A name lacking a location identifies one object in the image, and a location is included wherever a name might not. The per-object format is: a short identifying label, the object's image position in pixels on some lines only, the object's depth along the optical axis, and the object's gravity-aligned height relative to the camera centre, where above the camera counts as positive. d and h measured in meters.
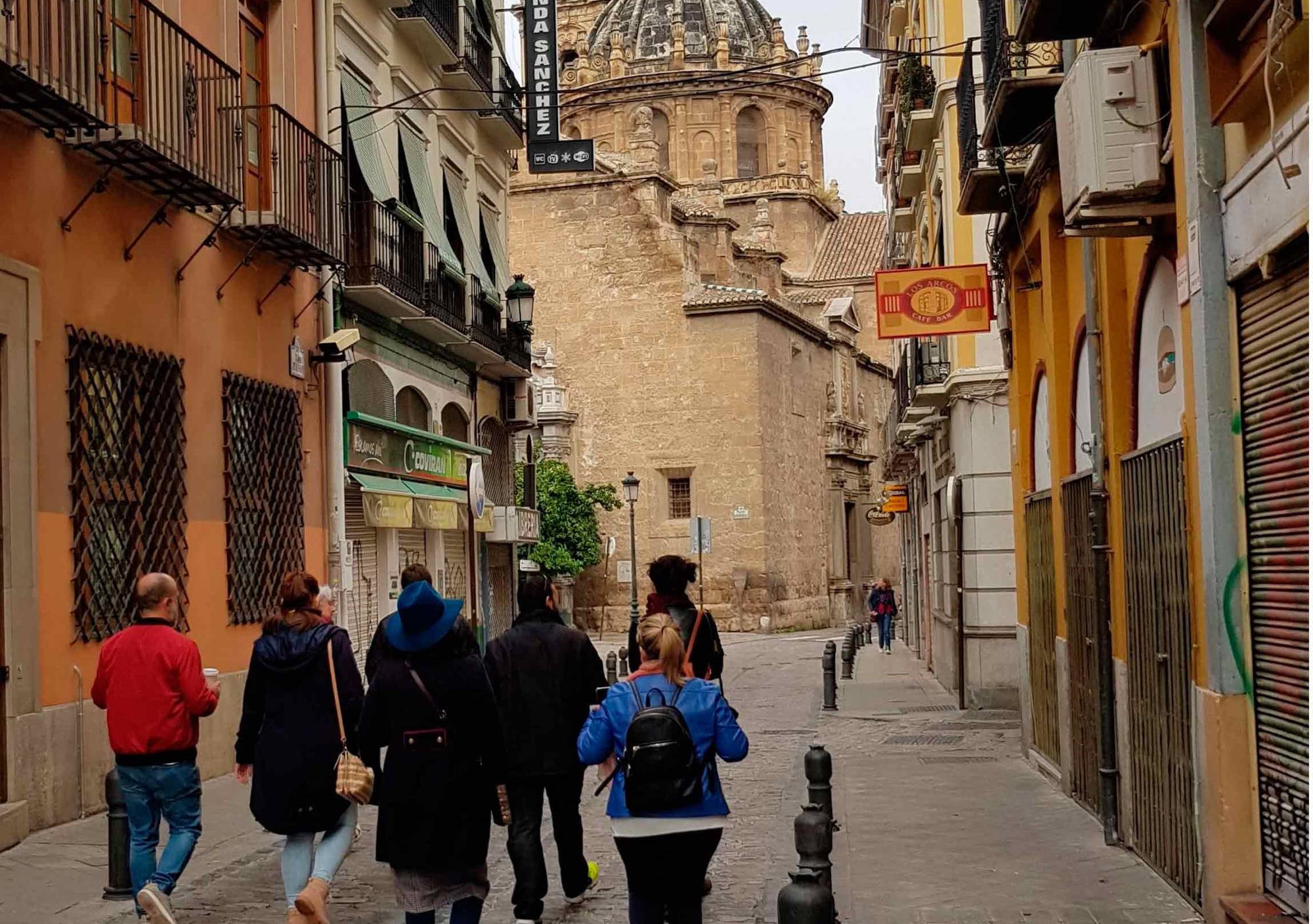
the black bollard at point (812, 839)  6.38 -1.04
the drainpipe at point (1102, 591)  10.55 -0.24
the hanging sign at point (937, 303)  18.03 +2.67
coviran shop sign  18.81 +1.38
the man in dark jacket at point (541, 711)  8.54 -0.73
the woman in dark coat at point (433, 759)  6.79 -0.76
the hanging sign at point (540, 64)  22.72 +6.66
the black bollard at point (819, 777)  8.45 -1.08
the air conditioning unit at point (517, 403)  27.38 +2.63
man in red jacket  7.98 -0.67
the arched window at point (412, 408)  21.59 +2.08
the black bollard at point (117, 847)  8.72 -1.38
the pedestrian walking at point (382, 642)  7.25 -0.31
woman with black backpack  6.39 -0.77
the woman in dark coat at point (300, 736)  7.44 -0.71
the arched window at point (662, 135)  69.94 +17.52
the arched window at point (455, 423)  24.22 +2.10
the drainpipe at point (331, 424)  17.73 +1.54
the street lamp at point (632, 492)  35.84 +1.60
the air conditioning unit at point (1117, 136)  8.54 +2.08
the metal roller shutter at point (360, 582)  19.05 -0.12
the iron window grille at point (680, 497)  50.62 +1.94
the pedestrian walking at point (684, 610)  10.05 -0.27
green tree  45.91 +1.13
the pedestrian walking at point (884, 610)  37.81 -1.18
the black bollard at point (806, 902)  5.66 -1.13
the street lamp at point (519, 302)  24.70 +3.84
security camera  17.33 +2.30
